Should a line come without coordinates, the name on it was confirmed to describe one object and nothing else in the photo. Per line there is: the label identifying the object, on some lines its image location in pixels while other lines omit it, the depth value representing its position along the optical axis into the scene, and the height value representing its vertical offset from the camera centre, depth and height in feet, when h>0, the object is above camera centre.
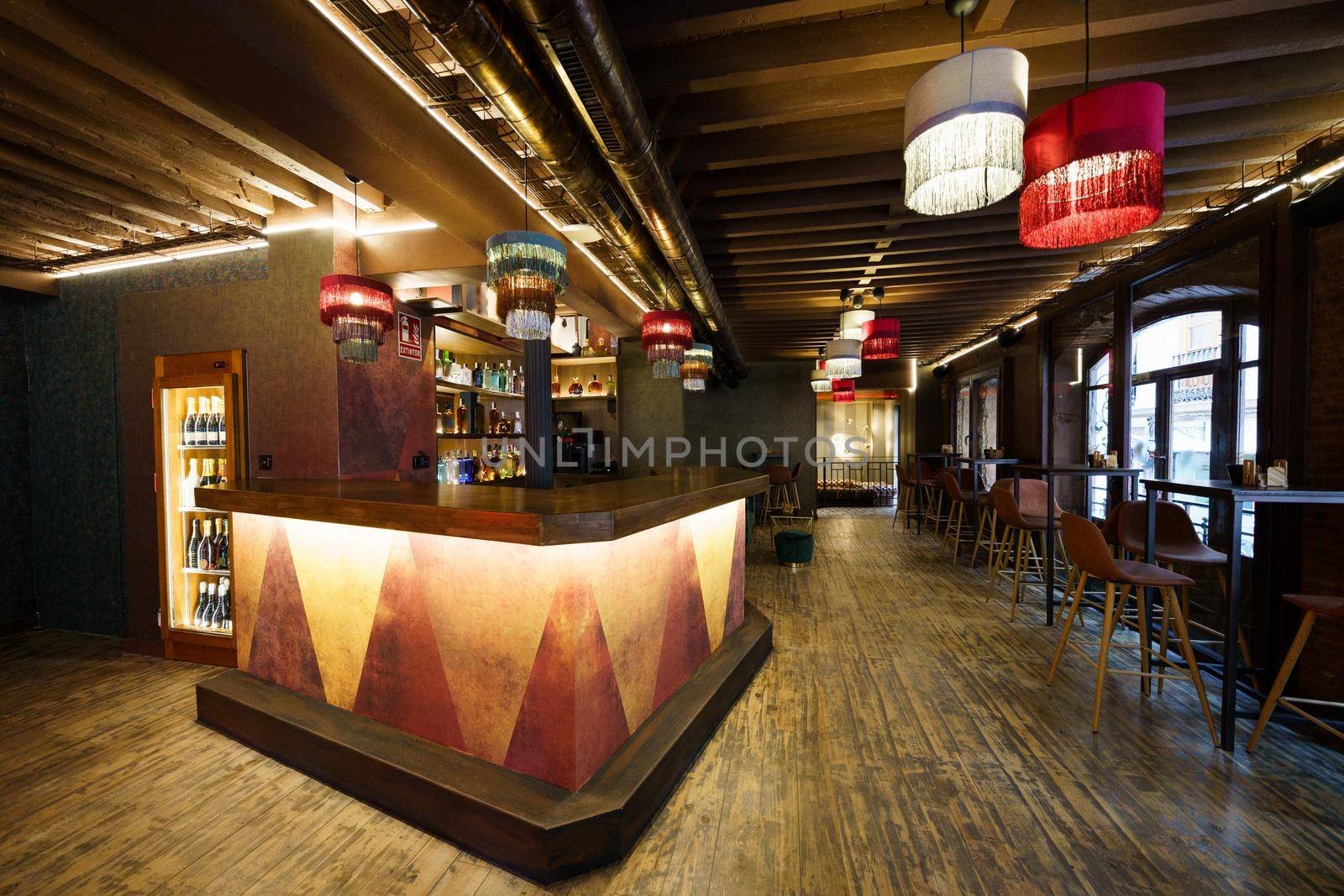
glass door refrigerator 11.84 -1.44
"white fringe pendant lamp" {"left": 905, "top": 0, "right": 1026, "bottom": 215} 4.76 +3.13
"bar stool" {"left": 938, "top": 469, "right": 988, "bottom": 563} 19.83 -2.45
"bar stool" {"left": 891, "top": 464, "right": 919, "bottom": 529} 28.78 -3.55
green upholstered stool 20.25 -4.67
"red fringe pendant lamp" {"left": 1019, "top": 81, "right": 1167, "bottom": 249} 5.07 +2.94
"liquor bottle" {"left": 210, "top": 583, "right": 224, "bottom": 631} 12.18 -4.40
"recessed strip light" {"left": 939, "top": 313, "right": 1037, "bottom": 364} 21.06 +4.93
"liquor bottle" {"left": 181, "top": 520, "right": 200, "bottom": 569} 12.30 -2.87
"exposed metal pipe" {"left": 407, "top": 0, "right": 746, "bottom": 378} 4.73 +3.89
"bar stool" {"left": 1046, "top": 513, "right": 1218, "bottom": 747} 8.52 -2.52
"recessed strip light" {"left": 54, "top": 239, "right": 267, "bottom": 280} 12.28 +4.58
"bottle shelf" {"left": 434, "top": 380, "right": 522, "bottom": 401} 15.41 +1.48
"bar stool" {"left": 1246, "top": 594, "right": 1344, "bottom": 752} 7.11 -3.09
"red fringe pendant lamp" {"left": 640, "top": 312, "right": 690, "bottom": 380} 12.36 +2.49
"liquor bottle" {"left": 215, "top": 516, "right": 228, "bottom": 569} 12.07 -2.68
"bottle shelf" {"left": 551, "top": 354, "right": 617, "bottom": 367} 20.68 +3.15
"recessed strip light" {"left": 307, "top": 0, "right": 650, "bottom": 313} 6.51 +5.44
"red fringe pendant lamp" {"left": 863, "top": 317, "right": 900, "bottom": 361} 15.58 +3.10
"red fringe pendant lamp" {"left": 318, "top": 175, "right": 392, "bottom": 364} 9.05 +2.30
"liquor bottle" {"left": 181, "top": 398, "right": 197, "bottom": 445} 12.39 +0.16
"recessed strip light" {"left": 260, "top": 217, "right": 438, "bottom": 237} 11.38 +4.84
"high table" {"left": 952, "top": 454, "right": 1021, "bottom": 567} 18.21 -1.13
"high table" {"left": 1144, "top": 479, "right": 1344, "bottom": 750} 7.66 -1.73
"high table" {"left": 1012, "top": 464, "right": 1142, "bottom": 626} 12.74 -1.21
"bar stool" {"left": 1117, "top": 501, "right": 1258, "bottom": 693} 9.62 -2.29
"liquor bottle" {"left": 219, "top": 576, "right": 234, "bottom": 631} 12.13 -4.18
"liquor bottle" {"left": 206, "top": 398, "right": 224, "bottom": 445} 12.15 +0.17
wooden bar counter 6.03 -3.25
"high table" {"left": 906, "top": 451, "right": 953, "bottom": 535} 24.89 -1.85
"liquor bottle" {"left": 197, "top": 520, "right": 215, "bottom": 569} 12.14 -2.83
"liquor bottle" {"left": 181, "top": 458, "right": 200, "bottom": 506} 12.35 -1.21
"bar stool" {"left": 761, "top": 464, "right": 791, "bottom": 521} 27.27 -3.66
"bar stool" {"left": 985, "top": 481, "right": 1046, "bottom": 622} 13.88 -2.55
